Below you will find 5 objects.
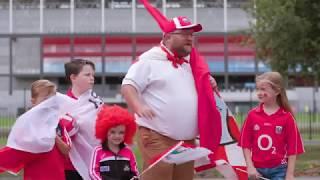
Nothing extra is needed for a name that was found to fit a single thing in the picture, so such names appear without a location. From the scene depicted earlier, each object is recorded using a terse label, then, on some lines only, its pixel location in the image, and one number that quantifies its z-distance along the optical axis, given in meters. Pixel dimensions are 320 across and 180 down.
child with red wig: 11.34
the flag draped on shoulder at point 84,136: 13.12
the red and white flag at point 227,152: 13.41
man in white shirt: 12.62
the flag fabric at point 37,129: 12.02
